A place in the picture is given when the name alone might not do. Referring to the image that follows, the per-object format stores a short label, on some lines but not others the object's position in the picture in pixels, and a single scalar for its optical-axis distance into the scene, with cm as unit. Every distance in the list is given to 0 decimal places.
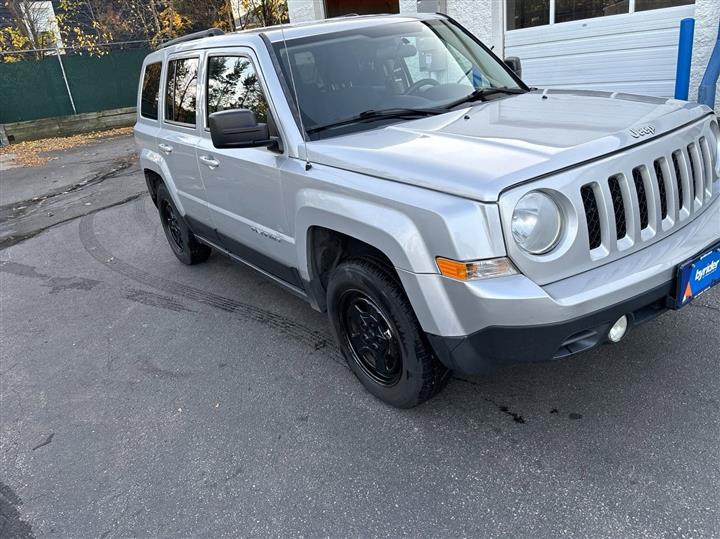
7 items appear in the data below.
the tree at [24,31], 1730
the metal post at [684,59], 632
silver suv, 227
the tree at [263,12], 1540
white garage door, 713
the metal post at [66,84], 1662
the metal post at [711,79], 619
